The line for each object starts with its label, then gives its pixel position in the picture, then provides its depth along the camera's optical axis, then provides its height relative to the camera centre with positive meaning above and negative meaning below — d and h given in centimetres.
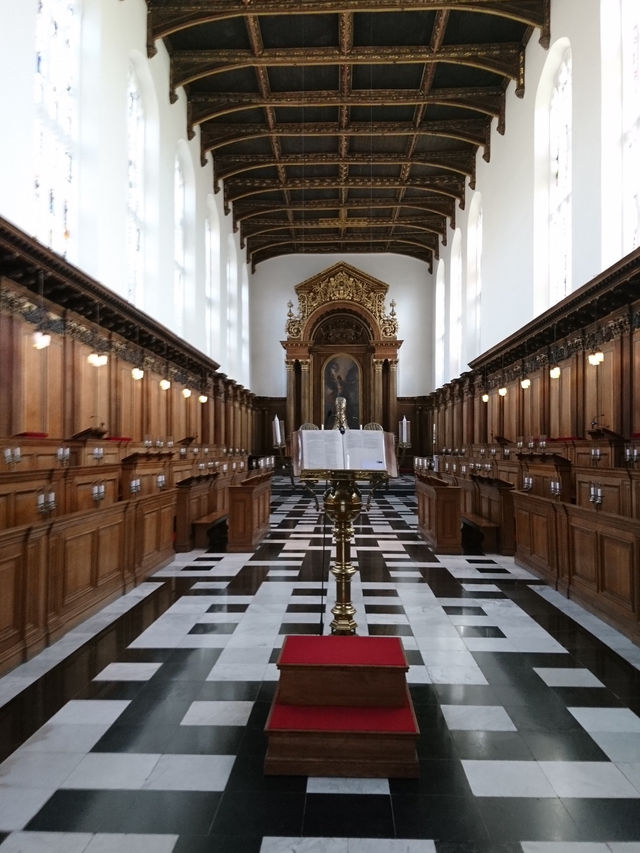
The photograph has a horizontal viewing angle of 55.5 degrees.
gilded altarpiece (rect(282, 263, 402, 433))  2675 +440
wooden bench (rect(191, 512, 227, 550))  1004 -165
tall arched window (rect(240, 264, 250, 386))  2620 +469
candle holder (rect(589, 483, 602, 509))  643 -66
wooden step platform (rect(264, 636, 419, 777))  311 -150
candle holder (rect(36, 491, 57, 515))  585 -63
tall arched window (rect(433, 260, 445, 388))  2591 +473
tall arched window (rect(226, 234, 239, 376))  2328 +503
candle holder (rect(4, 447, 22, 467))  758 -23
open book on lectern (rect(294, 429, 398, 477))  429 -12
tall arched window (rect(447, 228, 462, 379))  2242 +478
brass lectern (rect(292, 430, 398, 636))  430 -28
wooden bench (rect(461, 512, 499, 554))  974 -162
